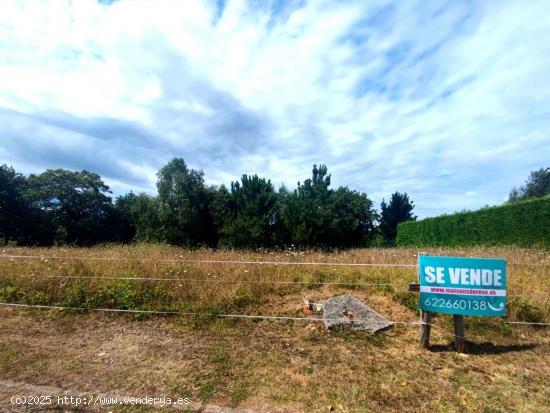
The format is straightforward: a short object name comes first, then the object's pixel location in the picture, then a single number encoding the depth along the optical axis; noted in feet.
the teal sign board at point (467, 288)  12.16
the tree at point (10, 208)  77.92
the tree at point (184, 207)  86.17
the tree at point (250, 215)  76.72
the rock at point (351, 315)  14.05
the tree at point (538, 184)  136.77
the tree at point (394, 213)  121.24
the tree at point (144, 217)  89.10
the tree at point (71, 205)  94.94
